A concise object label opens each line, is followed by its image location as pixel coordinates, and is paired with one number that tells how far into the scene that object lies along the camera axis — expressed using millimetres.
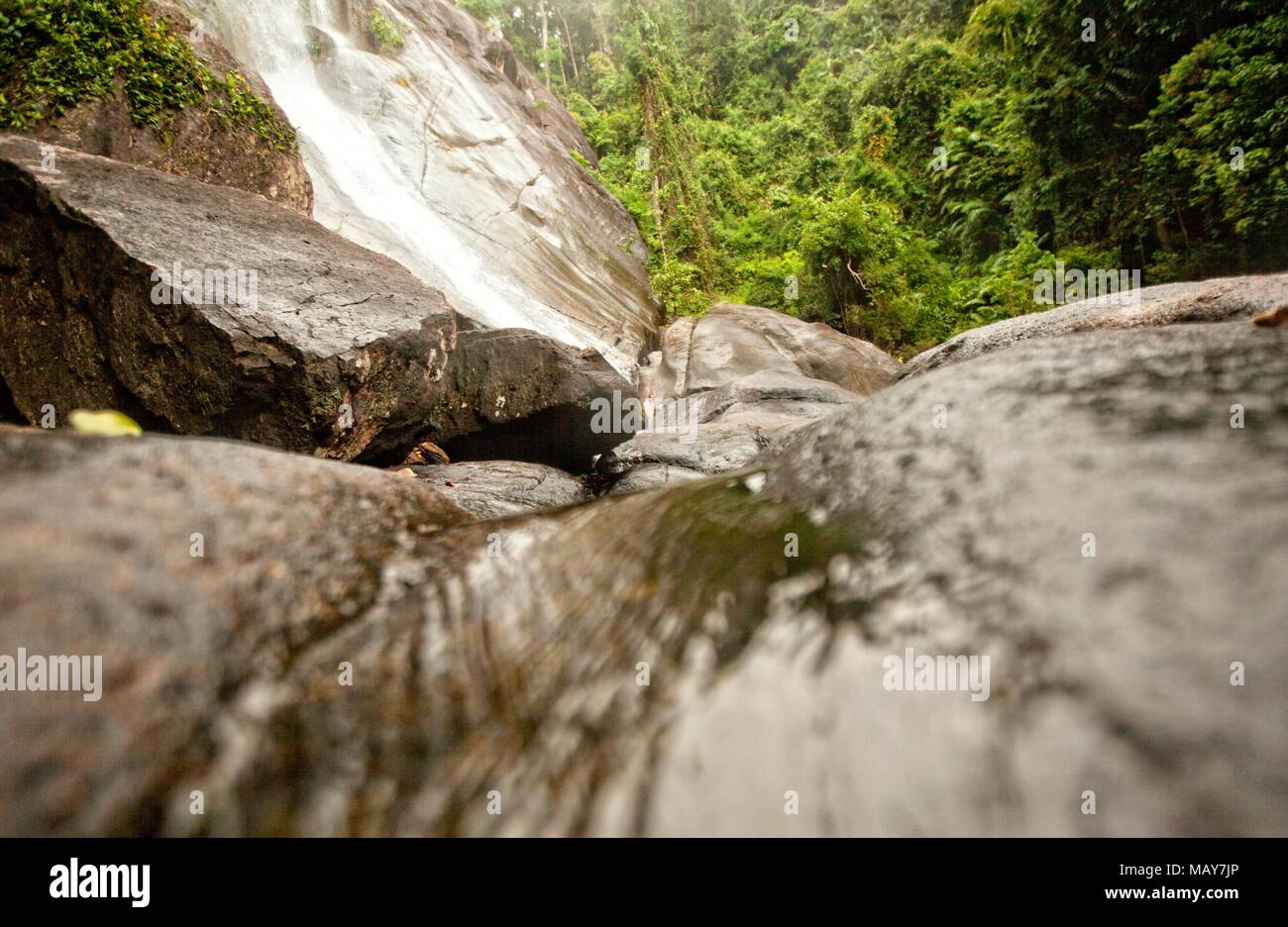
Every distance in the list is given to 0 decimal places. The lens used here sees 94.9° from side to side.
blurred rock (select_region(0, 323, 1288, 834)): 1025
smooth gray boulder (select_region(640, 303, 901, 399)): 13414
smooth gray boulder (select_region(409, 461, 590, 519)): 4723
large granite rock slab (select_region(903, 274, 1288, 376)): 4344
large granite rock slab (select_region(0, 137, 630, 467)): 3965
